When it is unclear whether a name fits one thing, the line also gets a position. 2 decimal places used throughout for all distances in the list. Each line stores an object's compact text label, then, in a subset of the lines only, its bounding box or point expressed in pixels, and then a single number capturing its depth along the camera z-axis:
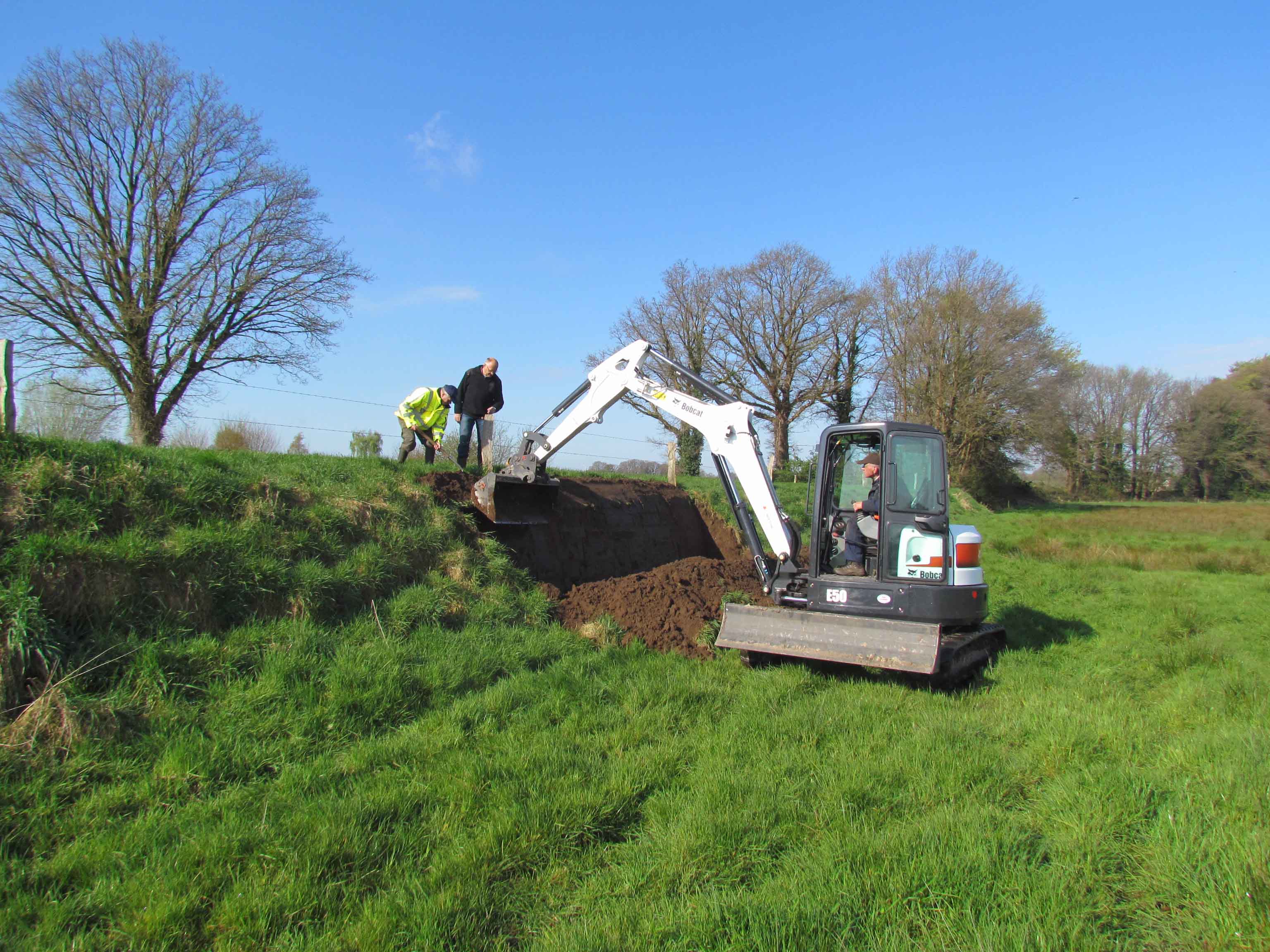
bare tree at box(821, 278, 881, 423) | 36.41
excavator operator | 7.36
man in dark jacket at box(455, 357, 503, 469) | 10.62
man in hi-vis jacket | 10.15
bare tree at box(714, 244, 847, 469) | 36.69
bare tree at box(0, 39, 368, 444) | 19.89
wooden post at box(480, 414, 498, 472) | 10.75
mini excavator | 6.68
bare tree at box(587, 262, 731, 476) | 37.88
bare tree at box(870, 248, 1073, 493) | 34.28
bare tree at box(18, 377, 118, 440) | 20.83
